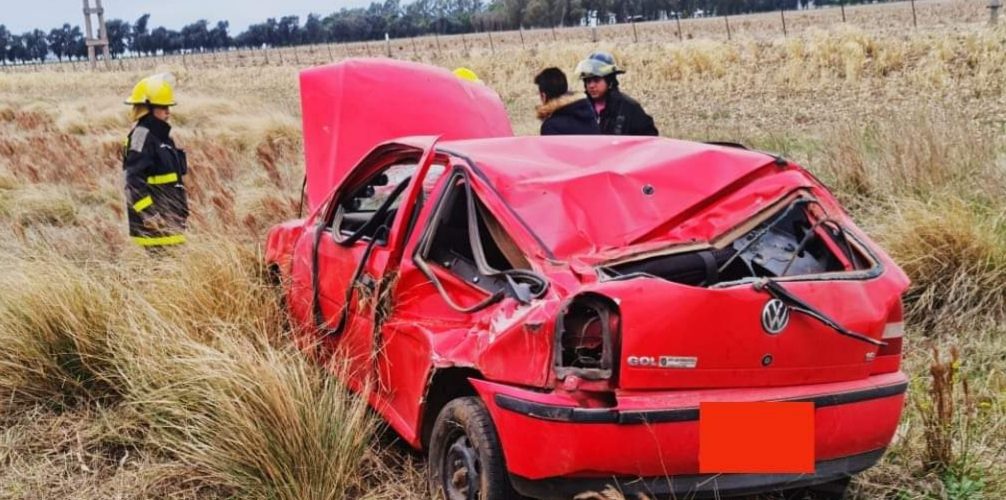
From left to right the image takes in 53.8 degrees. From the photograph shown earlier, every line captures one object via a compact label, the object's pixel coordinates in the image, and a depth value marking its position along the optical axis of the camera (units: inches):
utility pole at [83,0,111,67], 2091.5
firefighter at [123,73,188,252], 283.8
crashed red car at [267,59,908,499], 122.2
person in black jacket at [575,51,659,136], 274.2
